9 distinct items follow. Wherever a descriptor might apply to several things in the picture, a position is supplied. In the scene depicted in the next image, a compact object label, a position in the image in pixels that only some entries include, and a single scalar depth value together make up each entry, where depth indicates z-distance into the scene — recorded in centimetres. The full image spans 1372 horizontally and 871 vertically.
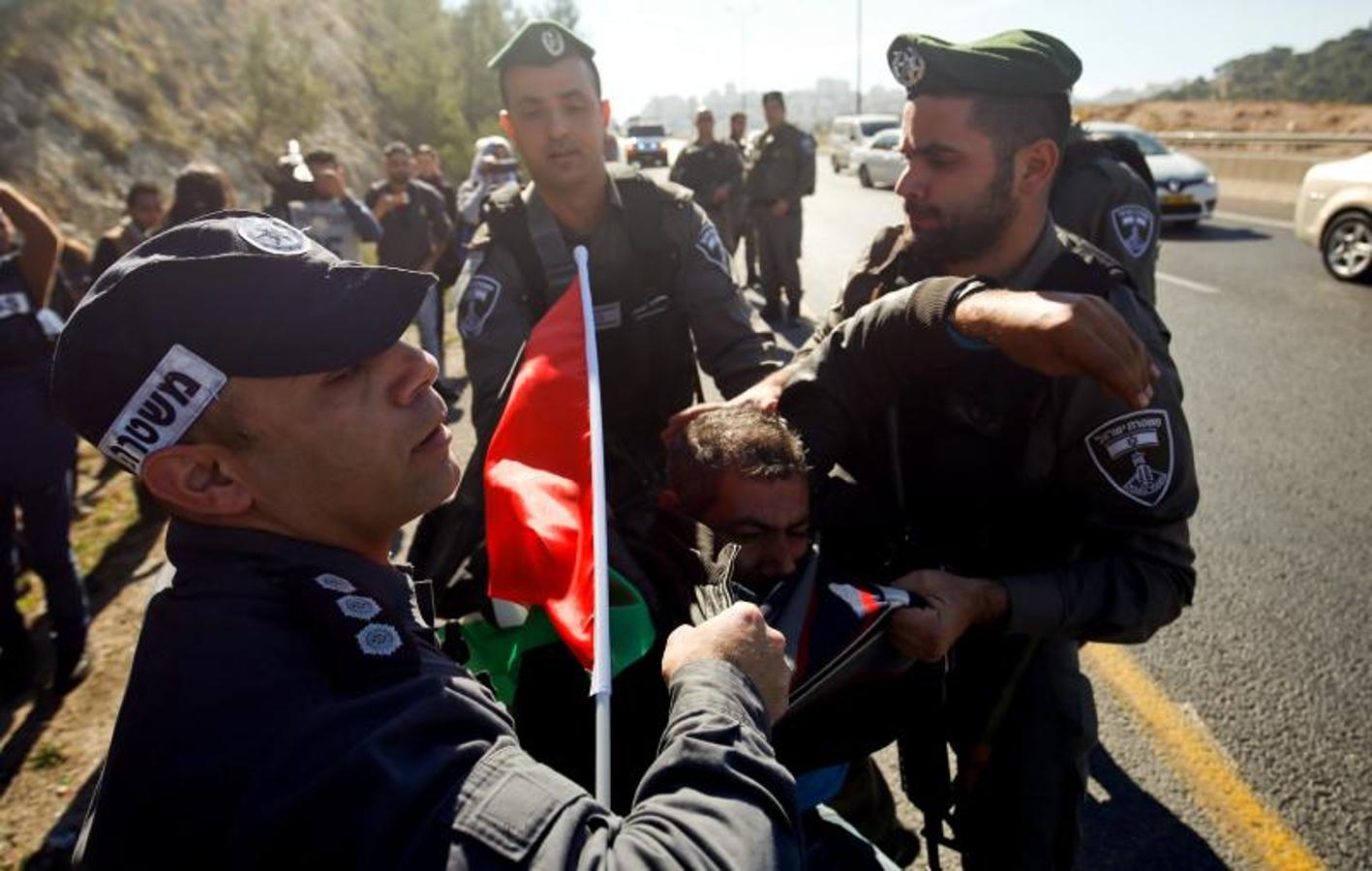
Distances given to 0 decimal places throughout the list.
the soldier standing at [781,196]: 850
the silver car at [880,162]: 2216
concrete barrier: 1532
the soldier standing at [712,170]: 974
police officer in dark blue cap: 86
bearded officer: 162
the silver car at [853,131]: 2648
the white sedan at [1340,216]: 871
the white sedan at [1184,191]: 1217
